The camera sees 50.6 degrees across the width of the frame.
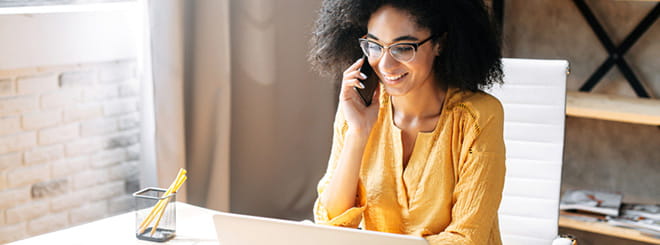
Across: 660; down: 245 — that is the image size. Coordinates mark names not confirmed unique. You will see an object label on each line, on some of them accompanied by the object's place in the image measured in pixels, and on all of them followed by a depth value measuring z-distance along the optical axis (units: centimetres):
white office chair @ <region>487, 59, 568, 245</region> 161
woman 129
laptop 98
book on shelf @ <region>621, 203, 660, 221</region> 225
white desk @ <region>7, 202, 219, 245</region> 128
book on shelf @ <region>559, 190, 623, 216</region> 230
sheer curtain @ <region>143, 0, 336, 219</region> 218
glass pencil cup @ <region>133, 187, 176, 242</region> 129
